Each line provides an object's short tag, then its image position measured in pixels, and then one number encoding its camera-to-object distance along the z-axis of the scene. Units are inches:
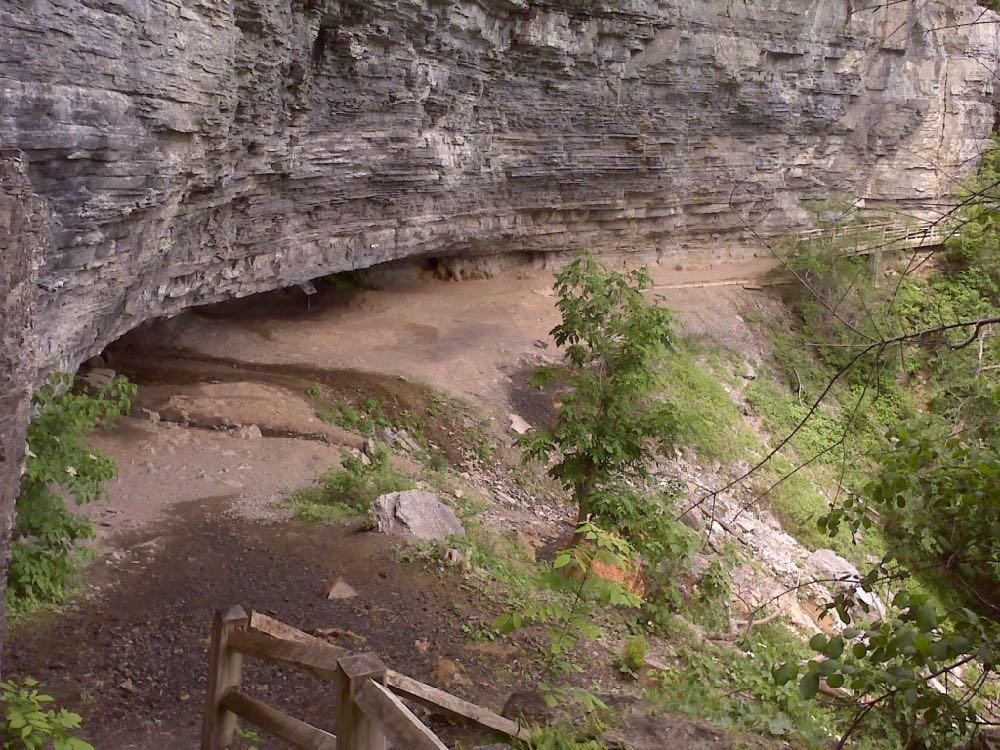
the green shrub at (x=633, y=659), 279.0
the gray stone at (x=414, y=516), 358.0
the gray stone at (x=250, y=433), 448.3
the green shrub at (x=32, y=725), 146.7
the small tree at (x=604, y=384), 307.1
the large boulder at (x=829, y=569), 475.2
